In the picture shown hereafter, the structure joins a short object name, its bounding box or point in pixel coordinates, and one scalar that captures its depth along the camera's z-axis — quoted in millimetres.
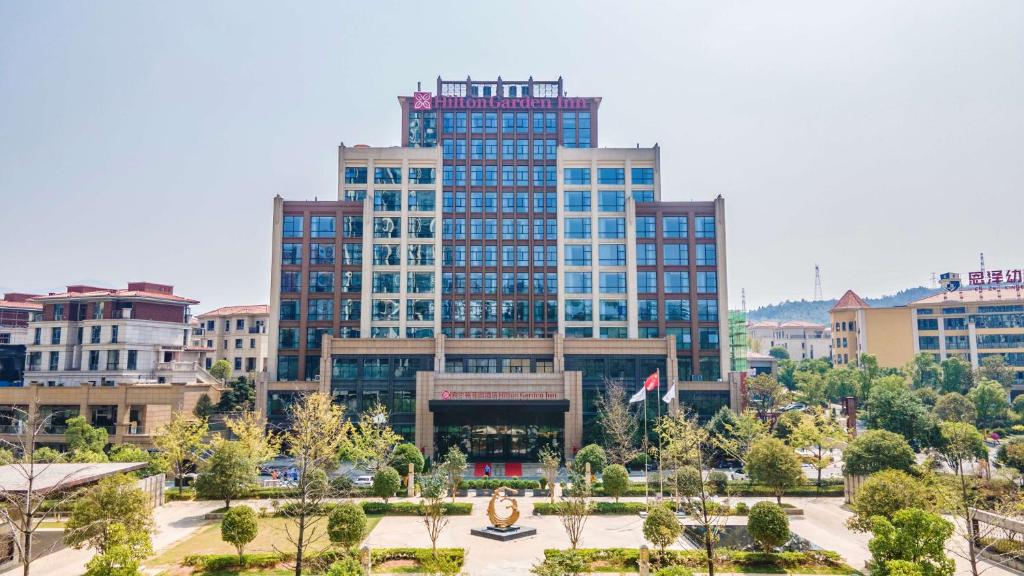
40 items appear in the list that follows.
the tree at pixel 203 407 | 61750
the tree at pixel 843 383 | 87188
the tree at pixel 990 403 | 71625
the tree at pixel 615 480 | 37281
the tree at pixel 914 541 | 21359
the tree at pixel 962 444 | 41500
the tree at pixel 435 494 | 25531
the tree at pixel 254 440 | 39750
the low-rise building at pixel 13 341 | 73562
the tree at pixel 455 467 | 39625
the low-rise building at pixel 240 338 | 89875
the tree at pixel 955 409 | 66438
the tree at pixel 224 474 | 36000
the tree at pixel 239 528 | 26172
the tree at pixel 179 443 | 41469
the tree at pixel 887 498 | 26125
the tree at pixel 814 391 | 87625
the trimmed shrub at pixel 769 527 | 26500
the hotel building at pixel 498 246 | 66625
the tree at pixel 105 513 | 24547
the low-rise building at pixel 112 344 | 63938
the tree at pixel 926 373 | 84688
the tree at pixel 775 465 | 36344
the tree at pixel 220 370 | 82750
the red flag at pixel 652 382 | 38812
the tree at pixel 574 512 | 25672
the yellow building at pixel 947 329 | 92562
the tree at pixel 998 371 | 84625
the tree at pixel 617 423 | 47062
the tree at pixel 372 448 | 41781
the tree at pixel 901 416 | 52312
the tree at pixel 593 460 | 41719
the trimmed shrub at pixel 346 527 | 26109
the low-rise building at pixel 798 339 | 180000
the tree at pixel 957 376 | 82438
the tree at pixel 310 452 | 23078
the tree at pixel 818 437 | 44938
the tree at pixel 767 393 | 74188
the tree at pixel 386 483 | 36656
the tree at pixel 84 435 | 50031
